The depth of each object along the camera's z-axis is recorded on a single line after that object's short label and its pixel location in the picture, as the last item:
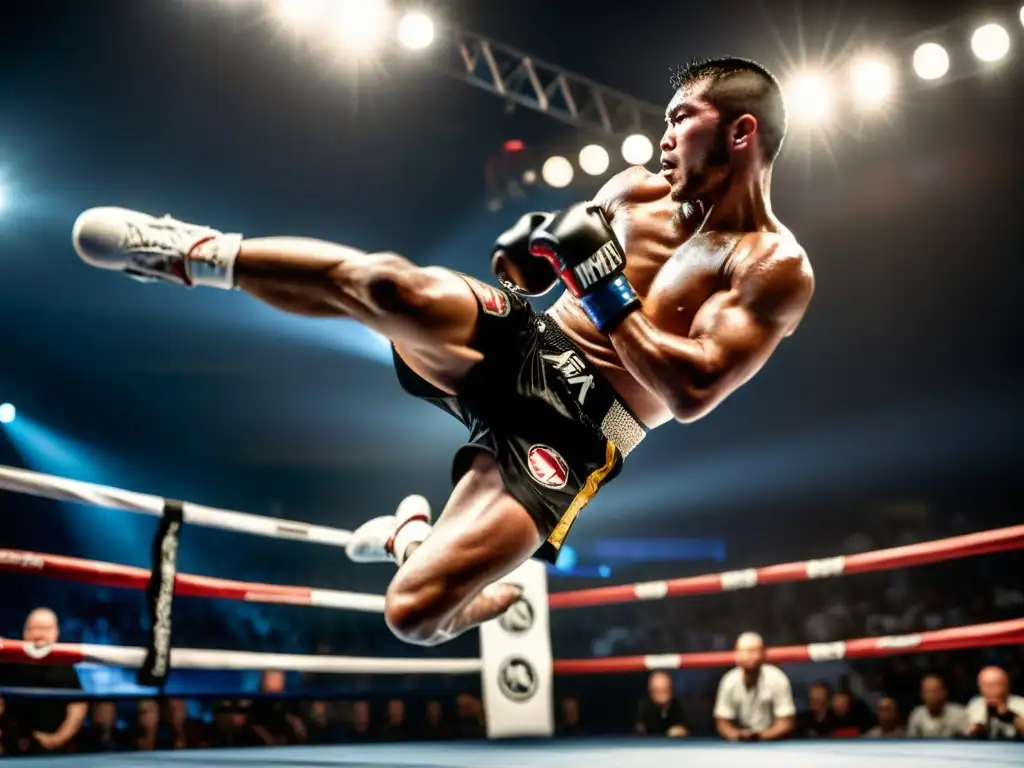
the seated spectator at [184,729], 3.76
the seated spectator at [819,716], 4.21
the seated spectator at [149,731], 3.67
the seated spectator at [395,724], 4.25
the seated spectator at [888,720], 4.09
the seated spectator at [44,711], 2.98
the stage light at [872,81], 4.98
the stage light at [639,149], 5.53
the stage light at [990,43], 4.66
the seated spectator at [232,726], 3.52
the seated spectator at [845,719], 4.12
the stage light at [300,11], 4.69
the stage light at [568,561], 8.81
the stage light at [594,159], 5.73
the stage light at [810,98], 5.16
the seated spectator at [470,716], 4.24
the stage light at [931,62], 4.82
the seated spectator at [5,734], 3.03
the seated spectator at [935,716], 3.69
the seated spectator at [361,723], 4.29
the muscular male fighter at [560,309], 1.46
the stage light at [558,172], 5.86
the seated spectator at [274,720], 3.53
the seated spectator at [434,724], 4.30
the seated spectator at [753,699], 3.55
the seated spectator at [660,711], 3.97
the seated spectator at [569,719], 4.59
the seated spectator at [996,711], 3.26
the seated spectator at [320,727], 4.23
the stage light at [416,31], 4.82
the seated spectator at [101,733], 3.61
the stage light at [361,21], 4.73
